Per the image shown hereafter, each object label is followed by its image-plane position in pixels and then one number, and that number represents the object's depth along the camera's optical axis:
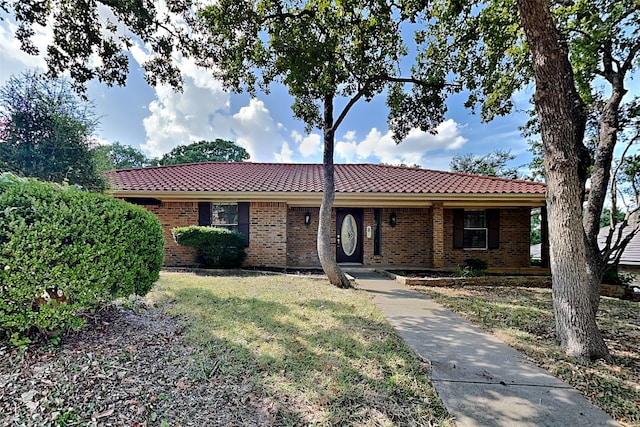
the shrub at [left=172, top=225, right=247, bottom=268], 8.70
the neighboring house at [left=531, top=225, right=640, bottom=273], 15.04
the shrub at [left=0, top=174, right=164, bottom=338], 2.55
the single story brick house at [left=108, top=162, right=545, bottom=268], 9.64
